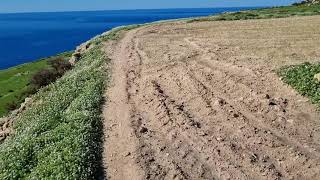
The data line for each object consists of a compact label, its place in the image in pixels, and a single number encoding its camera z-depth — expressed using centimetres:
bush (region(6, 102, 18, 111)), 2978
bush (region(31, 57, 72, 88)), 2771
